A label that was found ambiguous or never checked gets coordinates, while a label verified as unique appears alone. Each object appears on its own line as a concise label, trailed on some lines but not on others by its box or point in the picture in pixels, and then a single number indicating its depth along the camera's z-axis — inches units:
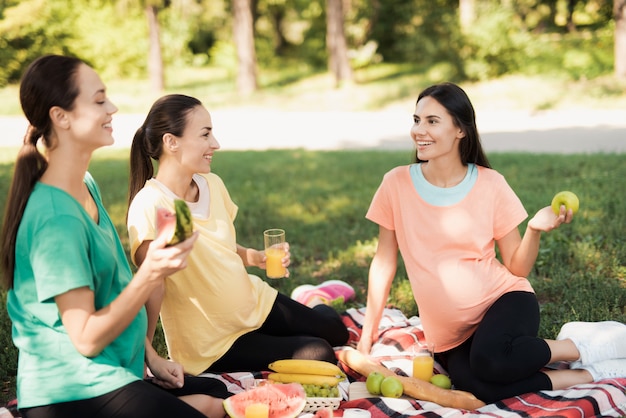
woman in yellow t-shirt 140.2
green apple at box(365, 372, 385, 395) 145.4
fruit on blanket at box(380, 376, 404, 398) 142.5
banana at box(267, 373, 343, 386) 144.7
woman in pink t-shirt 145.4
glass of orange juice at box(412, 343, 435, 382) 149.7
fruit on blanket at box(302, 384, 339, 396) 141.3
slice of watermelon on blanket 129.7
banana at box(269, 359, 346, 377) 148.3
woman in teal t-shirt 100.8
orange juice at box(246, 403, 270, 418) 126.0
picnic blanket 132.0
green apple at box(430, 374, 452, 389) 148.1
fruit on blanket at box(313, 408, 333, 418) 132.6
